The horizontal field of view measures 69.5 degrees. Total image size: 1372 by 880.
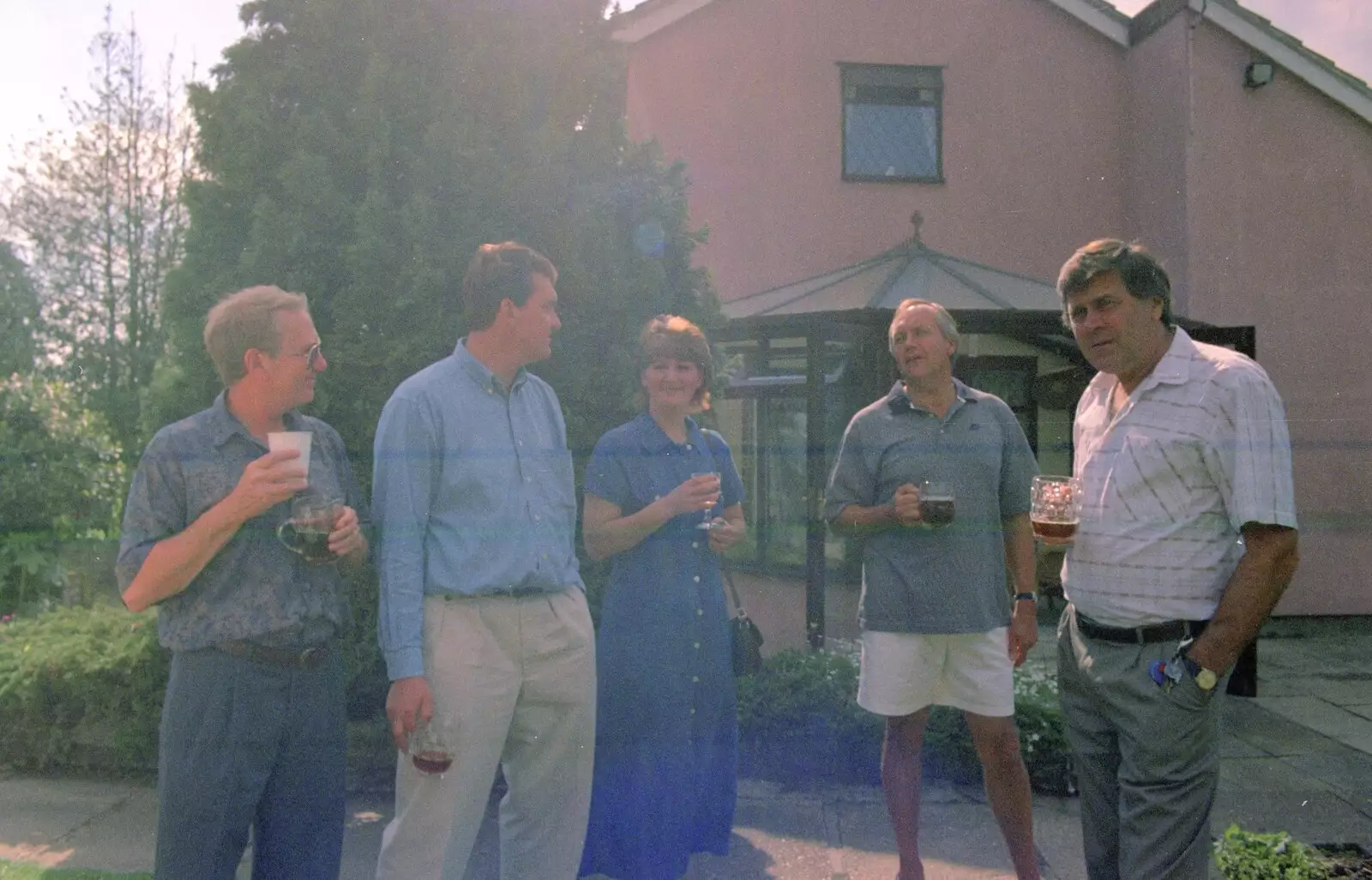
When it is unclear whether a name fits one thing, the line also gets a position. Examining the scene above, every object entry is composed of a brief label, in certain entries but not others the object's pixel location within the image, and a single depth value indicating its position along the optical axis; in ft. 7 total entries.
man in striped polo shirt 7.44
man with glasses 7.33
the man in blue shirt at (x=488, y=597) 8.24
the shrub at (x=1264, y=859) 10.21
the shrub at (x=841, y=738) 14.58
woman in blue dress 10.62
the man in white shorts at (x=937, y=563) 10.50
